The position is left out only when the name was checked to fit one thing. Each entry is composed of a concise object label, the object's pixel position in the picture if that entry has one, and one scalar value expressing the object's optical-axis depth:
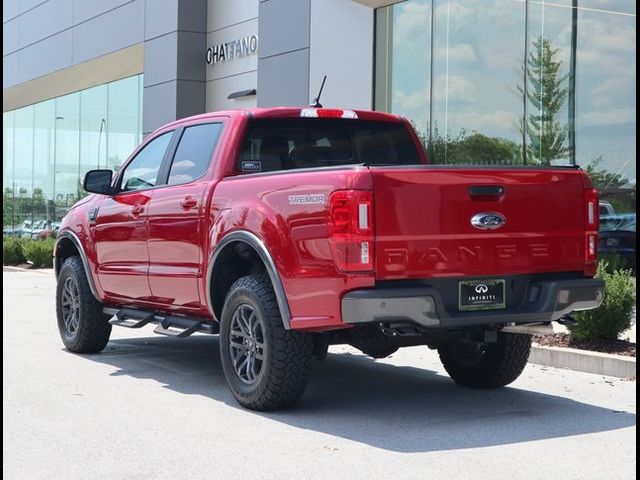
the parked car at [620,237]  13.55
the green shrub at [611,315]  8.96
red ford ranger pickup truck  6.03
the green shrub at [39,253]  25.67
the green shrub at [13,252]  27.20
